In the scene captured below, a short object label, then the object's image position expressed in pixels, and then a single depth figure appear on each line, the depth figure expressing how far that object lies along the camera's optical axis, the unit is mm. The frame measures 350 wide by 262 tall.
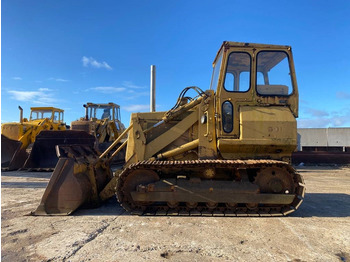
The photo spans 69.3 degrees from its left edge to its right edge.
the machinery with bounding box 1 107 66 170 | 11133
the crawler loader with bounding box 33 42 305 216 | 4754
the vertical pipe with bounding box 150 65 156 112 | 8539
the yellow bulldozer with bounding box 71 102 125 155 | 13211
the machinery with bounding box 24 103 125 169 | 10422
